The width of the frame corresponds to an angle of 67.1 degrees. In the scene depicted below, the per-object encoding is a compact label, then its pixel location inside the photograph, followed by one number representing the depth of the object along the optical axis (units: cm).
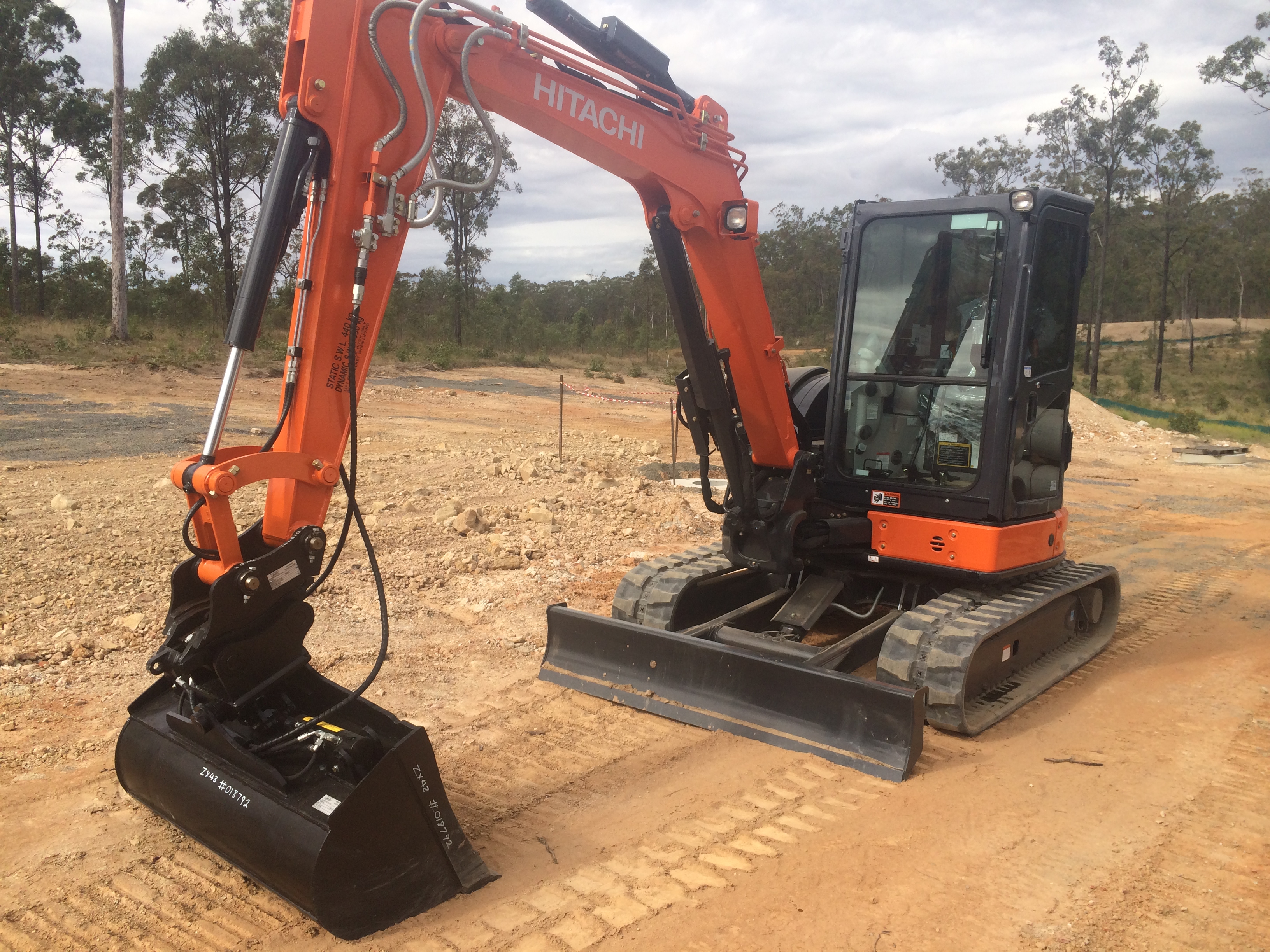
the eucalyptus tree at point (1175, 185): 3456
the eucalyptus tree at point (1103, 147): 3253
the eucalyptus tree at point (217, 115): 2638
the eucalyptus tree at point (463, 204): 2983
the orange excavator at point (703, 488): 318
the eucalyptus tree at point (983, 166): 3994
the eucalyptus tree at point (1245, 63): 2928
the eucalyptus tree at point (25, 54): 2741
